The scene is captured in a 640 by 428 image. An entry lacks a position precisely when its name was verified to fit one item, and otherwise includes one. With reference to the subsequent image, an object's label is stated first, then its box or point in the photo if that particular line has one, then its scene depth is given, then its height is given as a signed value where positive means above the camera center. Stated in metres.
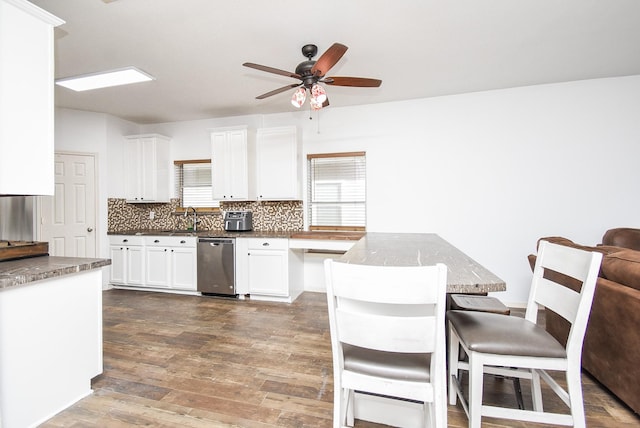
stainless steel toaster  4.25 -0.14
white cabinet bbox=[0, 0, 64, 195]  1.49 +0.64
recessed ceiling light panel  2.70 +1.36
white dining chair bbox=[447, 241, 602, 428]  1.22 -0.61
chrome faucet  4.61 -0.07
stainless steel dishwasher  3.89 -0.76
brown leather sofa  1.64 -0.75
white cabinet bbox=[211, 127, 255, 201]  4.18 +0.71
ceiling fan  2.05 +1.07
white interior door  3.96 +0.04
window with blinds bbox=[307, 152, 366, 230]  4.15 +0.30
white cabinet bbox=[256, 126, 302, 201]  4.05 +0.70
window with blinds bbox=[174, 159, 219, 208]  4.72 +0.49
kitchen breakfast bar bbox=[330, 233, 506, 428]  1.17 -0.30
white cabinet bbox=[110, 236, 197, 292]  4.05 -0.74
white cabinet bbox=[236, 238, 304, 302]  3.77 -0.78
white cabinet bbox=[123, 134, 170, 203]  4.57 +0.73
